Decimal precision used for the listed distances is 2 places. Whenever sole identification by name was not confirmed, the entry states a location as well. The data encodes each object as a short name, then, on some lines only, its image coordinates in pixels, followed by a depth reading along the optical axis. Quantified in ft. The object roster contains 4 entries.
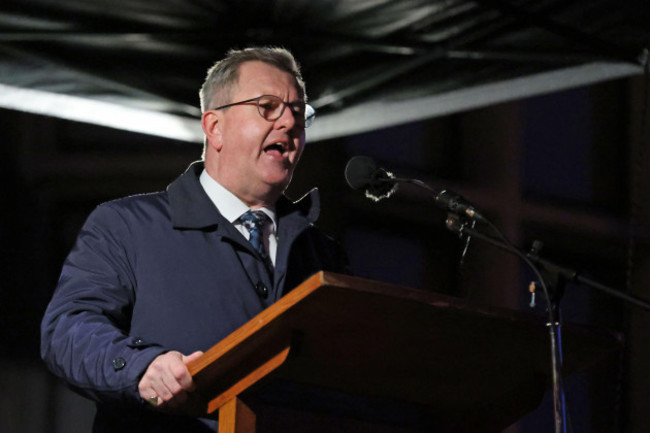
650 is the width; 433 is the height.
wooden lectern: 12.43
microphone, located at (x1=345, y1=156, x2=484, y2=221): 16.72
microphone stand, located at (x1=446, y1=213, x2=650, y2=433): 13.83
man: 14.90
